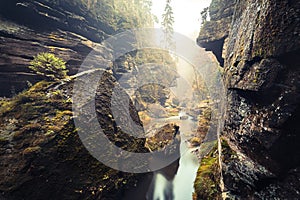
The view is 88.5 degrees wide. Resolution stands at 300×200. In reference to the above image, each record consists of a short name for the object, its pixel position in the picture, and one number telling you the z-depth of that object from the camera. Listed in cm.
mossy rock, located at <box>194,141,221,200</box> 696
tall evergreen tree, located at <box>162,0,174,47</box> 3373
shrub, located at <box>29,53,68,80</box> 856
